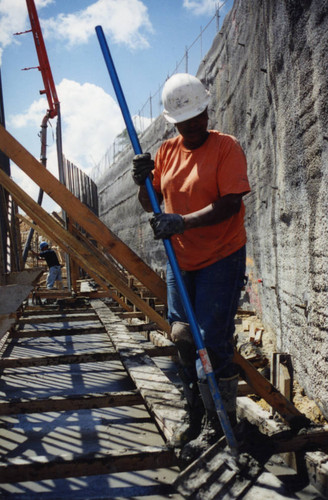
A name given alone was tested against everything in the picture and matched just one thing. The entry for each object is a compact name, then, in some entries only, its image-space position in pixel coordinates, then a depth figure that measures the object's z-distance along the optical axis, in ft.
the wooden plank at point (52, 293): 27.26
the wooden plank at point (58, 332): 16.17
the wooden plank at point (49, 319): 19.56
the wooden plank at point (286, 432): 6.96
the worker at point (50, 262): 39.52
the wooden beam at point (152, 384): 8.16
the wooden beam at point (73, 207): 8.41
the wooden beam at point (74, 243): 11.43
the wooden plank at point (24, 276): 11.76
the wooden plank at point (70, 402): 8.79
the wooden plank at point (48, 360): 12.17
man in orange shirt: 7.16
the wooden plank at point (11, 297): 8.93
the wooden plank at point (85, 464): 6.45
